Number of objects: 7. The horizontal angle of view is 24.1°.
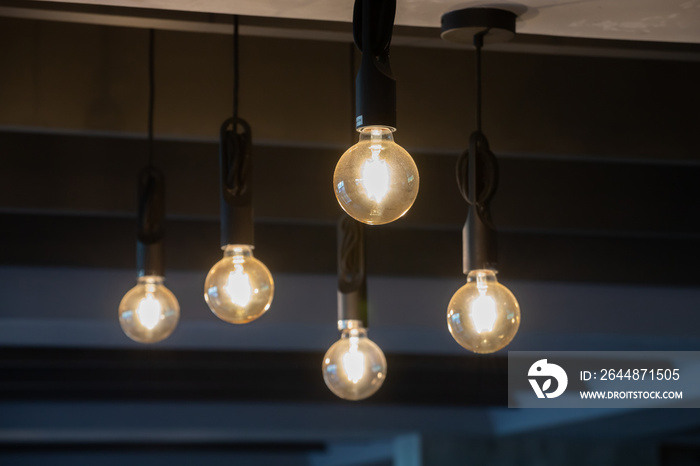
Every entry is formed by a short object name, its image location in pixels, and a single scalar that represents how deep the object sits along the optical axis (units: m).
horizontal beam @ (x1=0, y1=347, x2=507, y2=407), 11.15
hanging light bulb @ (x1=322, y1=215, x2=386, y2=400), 4.07
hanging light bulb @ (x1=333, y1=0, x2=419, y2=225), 2.42
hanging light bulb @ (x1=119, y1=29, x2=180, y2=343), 4.04
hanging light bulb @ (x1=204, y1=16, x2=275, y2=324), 3.53
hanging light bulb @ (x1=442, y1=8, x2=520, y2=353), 3.32
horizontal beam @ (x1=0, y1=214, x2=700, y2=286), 7.74
